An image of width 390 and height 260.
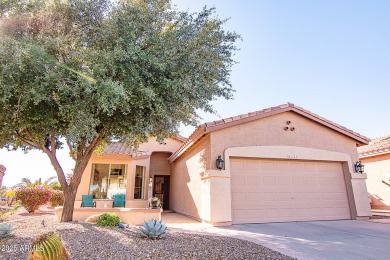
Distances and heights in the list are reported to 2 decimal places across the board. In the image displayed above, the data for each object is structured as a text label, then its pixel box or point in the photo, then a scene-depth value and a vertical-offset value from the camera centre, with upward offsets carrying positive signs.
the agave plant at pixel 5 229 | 5.67 -0.94
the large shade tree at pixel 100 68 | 6.36 +3.52
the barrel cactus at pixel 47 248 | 2.99 -0.74
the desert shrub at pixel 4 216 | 8.28 -0.89
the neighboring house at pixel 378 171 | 14.30 +1.08
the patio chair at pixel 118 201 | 14.02 -0.66
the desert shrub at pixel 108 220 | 7.90 -1.01
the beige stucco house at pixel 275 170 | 9.55 +0.81
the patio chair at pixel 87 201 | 12.81 -0.60
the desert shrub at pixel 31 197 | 13.24 -0.39
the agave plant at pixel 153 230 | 5.90 -1.00
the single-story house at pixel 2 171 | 19.37 +1.56
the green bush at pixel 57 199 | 16.16 -0.61
